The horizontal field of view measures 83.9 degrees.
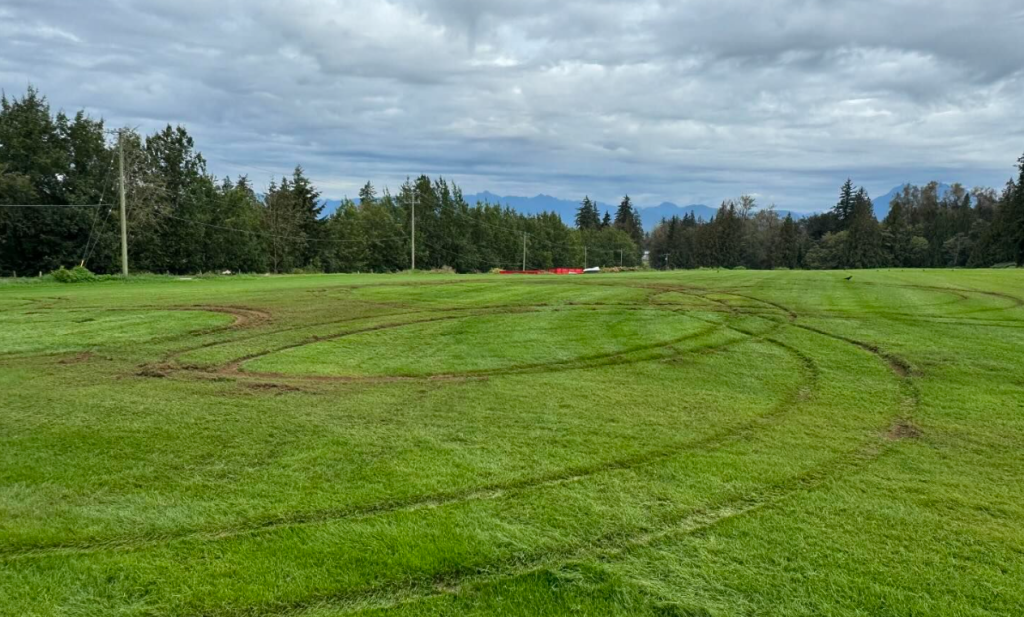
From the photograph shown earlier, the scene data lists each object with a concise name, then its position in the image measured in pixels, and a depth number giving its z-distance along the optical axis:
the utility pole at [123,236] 32.22
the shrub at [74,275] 27.24
